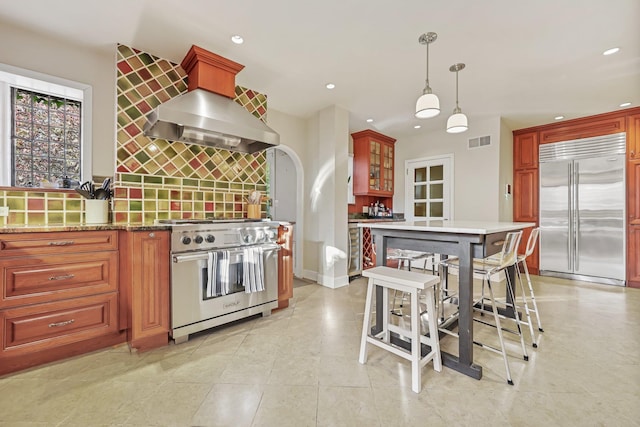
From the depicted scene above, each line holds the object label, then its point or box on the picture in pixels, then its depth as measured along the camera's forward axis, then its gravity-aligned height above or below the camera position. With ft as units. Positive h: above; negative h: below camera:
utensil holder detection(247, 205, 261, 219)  10.09 +0.05
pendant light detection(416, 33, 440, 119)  7.30 +3.10
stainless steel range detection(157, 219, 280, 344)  6.75 -1.68
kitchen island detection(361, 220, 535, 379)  5.46 -0.78
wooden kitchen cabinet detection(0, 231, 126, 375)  5.36 -1.83
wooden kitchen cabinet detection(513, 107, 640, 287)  12.26 +2.88
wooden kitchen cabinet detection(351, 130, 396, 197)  15.34 +2.93
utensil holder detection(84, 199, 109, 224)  7.30 +0.01
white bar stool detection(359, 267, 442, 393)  5.09 -2.20
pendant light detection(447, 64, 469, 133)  8.72 +3.07
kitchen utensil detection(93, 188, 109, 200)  7.59 +0.50
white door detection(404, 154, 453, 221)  15.29 +1.53
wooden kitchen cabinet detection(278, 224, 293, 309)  9.05 -1.81
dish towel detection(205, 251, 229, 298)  7.12 -1.68
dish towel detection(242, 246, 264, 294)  7.81 -1.71
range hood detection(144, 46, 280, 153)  7.25 +2.86
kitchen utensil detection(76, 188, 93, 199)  7.29 +0.50
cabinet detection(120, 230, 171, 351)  6.19 -1.77
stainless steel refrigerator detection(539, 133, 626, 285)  12.59 +0.26
